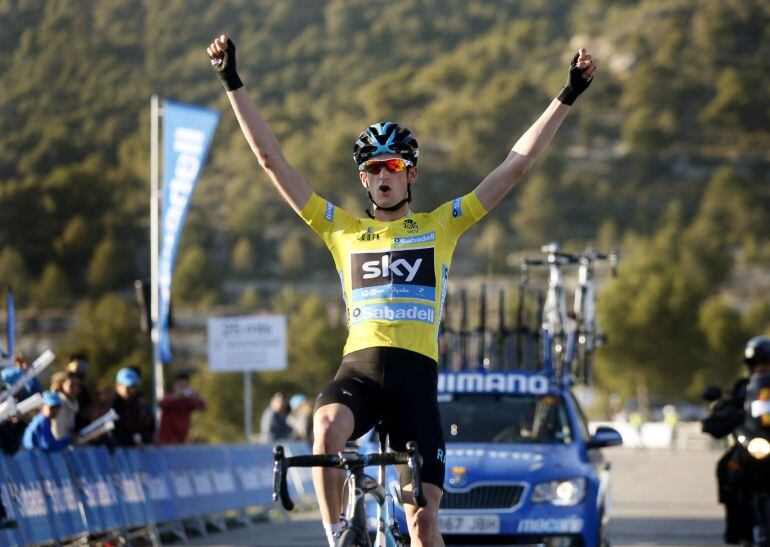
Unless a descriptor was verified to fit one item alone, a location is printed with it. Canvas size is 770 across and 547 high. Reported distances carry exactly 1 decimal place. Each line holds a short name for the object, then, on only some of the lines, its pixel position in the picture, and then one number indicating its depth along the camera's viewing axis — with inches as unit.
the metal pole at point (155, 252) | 918.4
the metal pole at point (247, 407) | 1077.1
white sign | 1072.8
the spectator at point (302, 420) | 1083.3
